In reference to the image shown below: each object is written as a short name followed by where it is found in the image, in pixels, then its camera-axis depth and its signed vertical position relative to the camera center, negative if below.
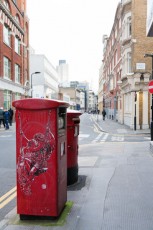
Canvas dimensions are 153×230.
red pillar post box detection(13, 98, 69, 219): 4.51 -0.74
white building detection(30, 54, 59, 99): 69.12 +7.73
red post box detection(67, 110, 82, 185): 6.68 -0.84
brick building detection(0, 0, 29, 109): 35.69 +7.70
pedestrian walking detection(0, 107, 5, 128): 28.89 -0.71
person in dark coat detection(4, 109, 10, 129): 26.22 -0.92
